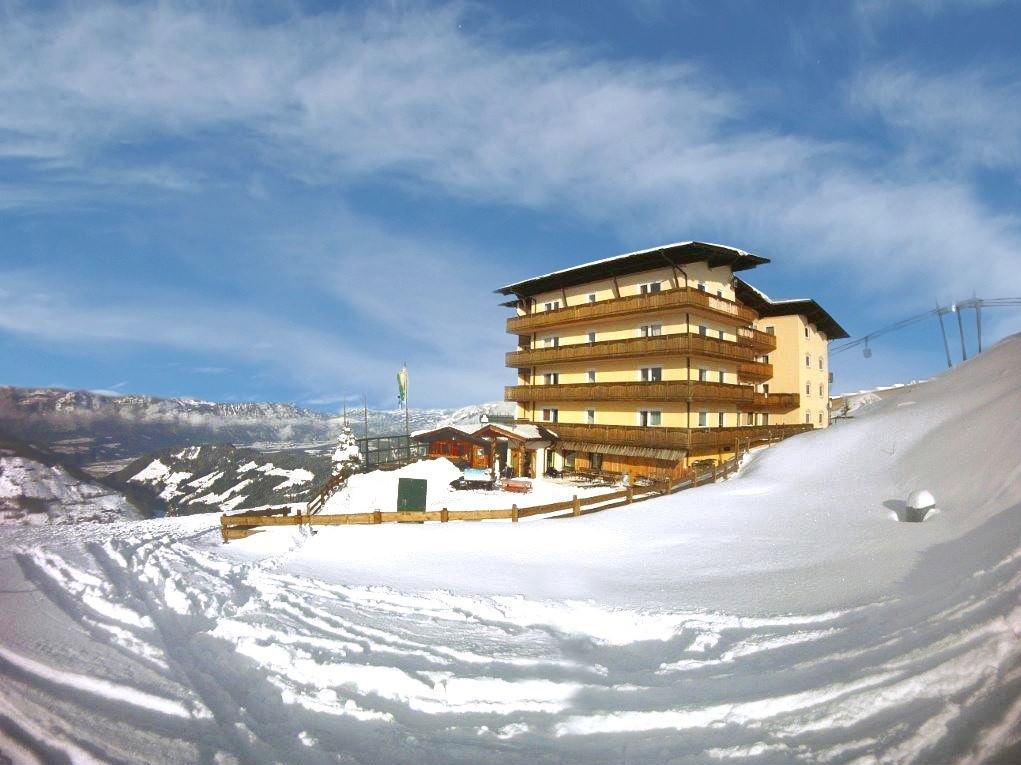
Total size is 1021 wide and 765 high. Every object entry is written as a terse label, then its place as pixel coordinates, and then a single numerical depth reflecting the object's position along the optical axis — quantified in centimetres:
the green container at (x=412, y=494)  1770
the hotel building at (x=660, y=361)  2719
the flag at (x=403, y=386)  3931
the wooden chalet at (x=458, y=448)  3456
